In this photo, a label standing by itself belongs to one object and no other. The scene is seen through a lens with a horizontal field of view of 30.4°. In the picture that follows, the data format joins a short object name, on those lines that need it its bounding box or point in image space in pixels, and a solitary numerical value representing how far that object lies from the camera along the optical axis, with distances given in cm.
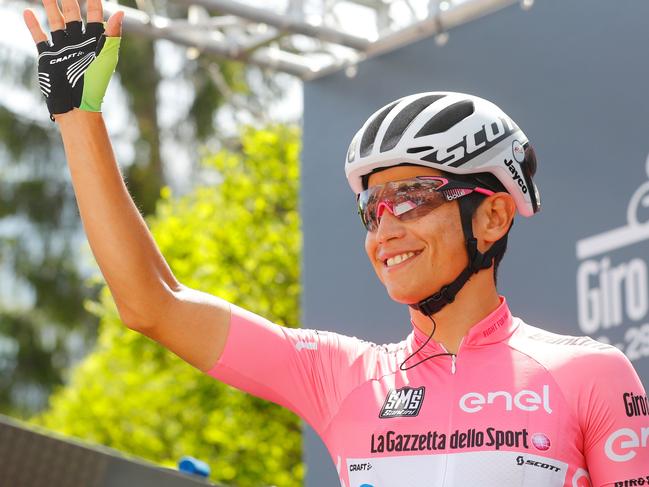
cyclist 235
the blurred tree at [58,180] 2083
